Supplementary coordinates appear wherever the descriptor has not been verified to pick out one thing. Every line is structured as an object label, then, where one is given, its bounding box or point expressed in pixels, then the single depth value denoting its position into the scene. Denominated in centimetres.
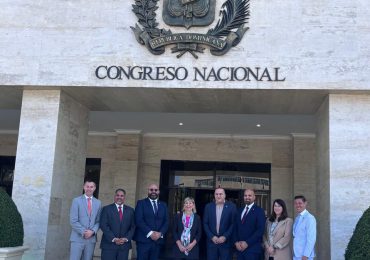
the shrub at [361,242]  609
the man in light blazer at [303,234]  677
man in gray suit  761
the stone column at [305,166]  1396
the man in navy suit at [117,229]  759
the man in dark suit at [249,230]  740
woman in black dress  759
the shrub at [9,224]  695
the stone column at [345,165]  801
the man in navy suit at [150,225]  773
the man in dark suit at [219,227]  754
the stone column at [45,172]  857
